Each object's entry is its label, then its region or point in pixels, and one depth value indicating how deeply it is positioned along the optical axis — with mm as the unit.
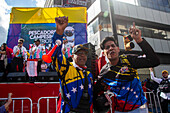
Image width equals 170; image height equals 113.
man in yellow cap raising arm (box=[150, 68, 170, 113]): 5344
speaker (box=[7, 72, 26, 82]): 5785
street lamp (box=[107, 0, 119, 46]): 5238
